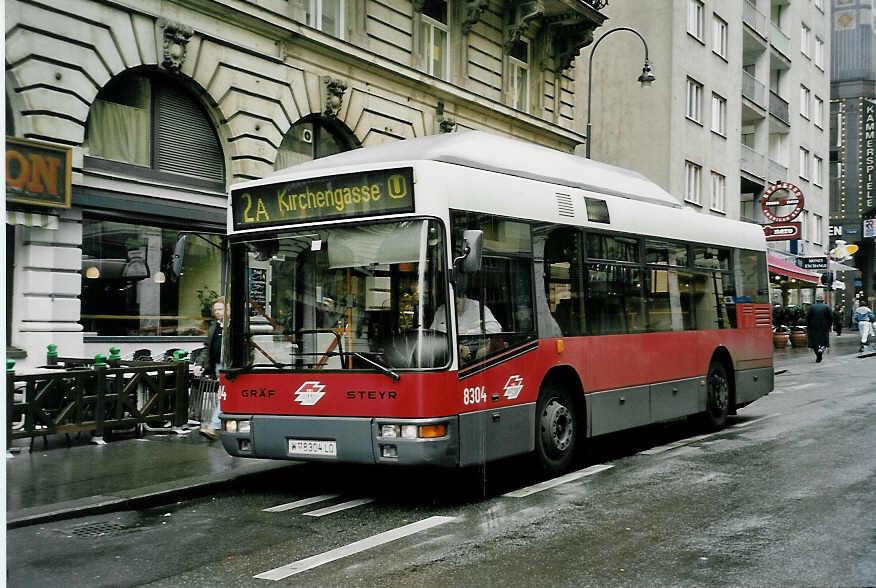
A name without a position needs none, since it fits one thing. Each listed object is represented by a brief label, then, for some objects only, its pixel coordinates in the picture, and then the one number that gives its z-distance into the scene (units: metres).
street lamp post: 23.45
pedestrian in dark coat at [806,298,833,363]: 27.61
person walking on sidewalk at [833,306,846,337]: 49.46
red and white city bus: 7.59
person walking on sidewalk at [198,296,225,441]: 11.60
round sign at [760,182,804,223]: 37.84
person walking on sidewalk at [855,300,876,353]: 33.00
